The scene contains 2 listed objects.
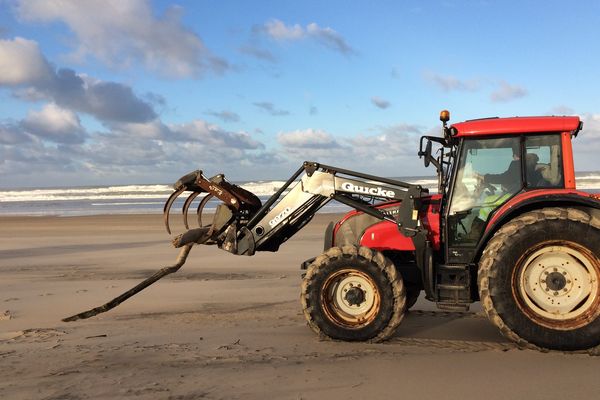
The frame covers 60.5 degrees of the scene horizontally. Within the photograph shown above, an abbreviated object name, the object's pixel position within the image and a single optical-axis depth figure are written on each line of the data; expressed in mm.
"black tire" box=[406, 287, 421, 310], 5891
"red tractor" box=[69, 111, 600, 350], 4504
